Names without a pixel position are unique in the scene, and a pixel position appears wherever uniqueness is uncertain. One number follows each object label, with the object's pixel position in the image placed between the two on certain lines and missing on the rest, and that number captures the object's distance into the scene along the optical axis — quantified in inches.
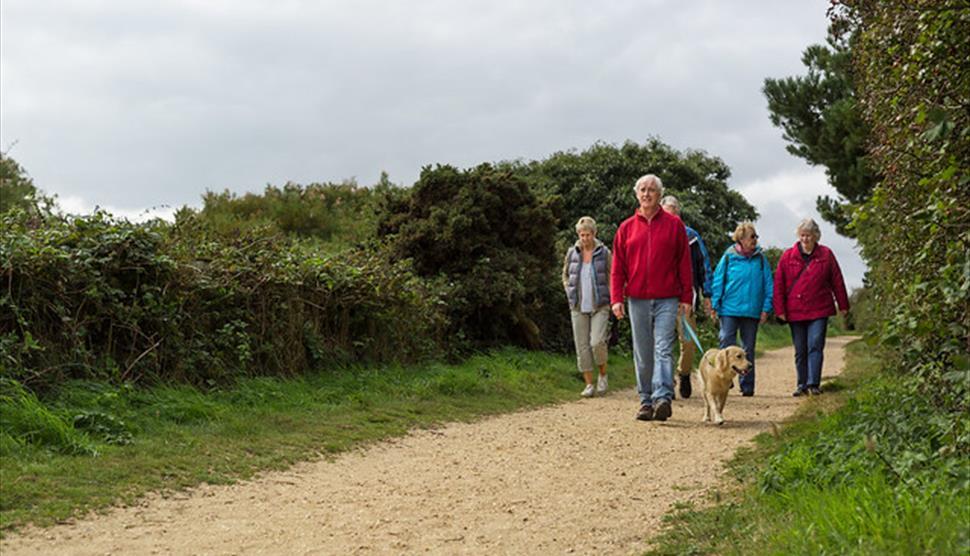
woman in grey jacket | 459.8
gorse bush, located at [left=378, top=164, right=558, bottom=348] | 580.4
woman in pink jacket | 441.1
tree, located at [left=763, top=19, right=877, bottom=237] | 884.0
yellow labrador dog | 361.1
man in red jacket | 366.0
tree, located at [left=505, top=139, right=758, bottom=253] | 991.0
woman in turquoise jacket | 447.2
